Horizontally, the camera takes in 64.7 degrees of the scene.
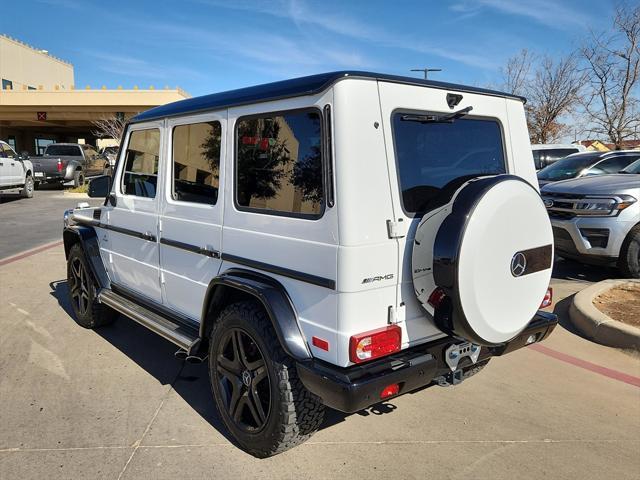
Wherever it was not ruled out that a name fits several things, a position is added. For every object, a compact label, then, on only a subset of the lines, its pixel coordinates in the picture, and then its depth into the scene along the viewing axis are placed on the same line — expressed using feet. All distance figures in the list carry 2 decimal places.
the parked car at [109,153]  84.97
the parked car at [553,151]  47.90
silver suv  20.04
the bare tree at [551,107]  76.84
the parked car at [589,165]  33.30
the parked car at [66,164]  65.05
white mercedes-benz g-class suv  7.86
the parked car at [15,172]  49.34
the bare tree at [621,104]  61.87
